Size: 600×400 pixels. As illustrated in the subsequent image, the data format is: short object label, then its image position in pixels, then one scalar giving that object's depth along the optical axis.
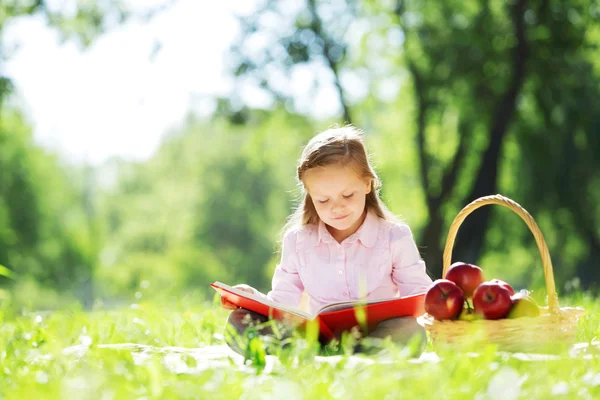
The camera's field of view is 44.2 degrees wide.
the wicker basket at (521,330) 2.93
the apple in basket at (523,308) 3.05
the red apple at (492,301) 3.07
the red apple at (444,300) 3.06
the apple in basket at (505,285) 3.15
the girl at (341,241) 3.78
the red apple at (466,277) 3.24
